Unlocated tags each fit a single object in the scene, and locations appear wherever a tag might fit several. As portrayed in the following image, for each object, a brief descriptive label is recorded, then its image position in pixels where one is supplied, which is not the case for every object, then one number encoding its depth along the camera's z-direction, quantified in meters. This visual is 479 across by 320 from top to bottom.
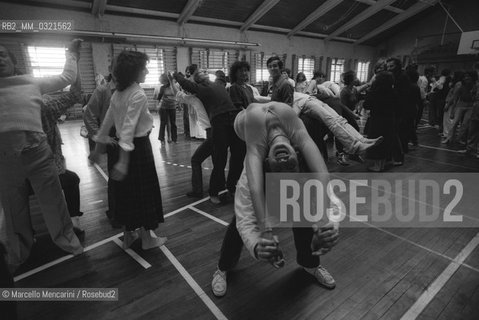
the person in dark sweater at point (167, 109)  6.30
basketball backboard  12.85
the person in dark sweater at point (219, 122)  3.16
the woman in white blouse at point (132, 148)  2.00
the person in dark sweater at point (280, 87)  2.33
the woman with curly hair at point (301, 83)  6.26
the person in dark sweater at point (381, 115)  3.90
